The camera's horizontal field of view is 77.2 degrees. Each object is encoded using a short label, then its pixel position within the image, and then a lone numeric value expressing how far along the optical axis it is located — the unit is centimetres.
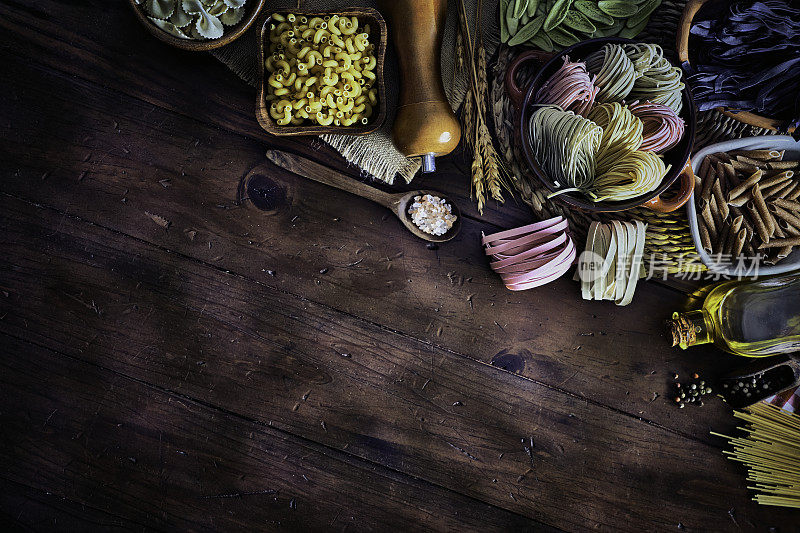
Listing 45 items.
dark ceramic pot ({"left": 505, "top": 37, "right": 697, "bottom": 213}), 113
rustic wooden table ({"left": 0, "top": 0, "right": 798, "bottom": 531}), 121
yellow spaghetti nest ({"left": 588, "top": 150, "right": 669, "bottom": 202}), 107
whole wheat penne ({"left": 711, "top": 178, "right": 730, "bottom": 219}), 118
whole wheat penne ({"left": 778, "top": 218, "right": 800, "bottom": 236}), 118
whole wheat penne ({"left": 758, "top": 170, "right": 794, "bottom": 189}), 117
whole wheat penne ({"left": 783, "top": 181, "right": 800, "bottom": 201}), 120
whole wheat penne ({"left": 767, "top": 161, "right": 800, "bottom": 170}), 119
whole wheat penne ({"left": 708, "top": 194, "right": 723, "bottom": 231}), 118
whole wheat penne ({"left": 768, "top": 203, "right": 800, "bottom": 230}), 118
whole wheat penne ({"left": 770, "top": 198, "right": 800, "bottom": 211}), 118
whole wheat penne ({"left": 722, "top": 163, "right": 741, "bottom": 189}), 118
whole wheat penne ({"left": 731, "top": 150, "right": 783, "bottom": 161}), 120
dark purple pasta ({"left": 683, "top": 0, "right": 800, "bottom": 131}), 116
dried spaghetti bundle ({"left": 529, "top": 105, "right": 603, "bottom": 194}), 108
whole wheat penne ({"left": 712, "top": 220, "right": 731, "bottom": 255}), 117
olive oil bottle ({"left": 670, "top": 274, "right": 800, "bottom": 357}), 121
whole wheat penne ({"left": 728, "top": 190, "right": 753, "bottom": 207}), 117
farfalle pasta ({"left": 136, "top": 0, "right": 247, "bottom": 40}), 110
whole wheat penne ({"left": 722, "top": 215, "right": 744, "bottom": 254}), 116
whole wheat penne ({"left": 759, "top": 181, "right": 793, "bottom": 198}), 118
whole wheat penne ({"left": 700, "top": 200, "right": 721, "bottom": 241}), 117
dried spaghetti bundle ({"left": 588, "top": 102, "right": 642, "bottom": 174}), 109
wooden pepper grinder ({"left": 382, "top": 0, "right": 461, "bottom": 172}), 115
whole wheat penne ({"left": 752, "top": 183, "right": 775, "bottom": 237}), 116
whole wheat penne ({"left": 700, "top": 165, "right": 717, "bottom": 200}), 118
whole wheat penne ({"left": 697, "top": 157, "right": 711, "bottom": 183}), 120
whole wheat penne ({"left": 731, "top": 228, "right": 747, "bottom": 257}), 115
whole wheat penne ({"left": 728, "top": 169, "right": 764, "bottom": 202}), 116
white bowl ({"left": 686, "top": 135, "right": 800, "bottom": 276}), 115
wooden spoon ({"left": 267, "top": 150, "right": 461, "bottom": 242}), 125
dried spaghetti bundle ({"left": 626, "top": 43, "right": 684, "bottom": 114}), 112
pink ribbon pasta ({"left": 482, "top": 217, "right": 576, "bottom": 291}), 119
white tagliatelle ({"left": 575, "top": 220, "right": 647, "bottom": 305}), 120
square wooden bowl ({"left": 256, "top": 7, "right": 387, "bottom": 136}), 113
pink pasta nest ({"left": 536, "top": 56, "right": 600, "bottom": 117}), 110
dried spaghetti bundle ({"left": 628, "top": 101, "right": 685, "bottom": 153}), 111
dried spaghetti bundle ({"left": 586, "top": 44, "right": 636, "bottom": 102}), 111
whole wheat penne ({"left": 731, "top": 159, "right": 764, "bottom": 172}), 119
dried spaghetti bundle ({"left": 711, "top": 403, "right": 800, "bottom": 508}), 126
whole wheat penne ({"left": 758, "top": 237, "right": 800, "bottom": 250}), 115
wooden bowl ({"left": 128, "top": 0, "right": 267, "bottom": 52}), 109
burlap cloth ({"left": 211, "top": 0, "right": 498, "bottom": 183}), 123
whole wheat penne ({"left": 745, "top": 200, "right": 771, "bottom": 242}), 115
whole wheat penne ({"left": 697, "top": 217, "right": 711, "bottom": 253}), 117
